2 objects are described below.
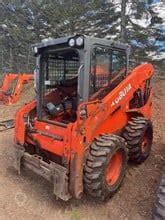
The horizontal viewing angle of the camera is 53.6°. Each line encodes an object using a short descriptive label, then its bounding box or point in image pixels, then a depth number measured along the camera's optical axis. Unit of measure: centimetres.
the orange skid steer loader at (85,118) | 233
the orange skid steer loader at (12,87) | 675
